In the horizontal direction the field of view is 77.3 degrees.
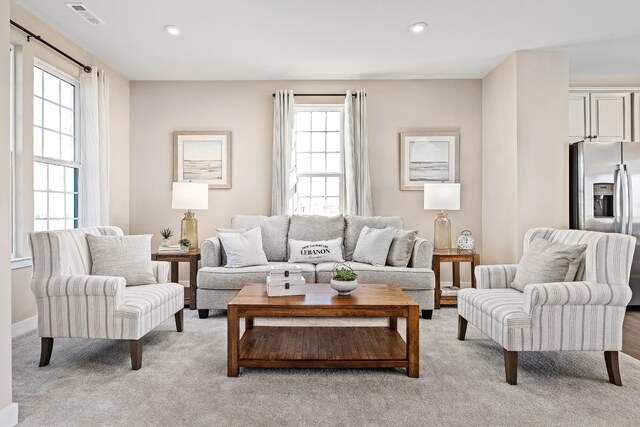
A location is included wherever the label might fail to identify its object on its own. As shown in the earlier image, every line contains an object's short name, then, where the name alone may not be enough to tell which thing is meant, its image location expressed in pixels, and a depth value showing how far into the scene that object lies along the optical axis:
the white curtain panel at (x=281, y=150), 4.80
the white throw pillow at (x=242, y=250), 3.85
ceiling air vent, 3.17
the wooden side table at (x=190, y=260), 4.00
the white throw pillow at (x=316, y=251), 4.13
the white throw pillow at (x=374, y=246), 3.94
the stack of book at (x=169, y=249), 4.11
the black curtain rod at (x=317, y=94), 4.90
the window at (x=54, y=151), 3.61
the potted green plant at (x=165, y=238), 4.31
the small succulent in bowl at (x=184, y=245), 4.14
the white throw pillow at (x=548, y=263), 2.56
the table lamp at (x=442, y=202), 4.36
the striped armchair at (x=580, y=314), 2.29
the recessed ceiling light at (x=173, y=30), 3.54
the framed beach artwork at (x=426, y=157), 4.93
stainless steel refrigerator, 4.11
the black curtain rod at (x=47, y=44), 3.17
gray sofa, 3.68
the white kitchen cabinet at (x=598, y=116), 4.82
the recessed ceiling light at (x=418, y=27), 3.46
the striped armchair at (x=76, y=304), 2.49
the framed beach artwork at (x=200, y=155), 4.94
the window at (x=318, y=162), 5.01
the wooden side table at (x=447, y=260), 4.07
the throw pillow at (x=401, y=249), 3.91
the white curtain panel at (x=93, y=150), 4.04
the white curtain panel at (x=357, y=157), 4.78
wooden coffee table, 2.38
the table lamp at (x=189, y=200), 4.35
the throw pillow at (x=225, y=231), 4.05
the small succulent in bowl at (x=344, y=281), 2.68
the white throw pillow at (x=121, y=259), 2.94
